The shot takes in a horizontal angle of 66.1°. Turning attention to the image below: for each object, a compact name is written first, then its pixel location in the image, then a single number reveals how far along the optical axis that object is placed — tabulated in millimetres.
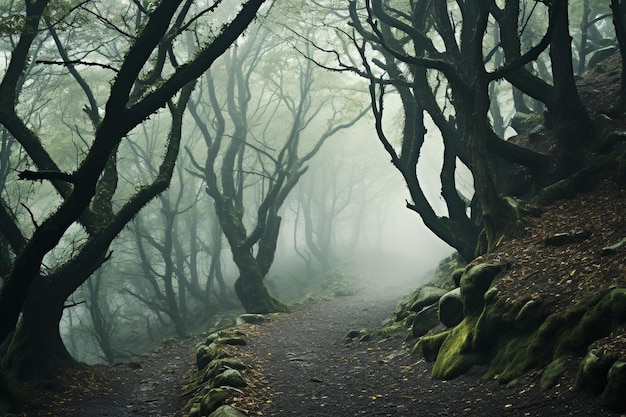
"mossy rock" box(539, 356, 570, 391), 5172
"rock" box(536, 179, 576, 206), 9578
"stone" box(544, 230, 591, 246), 7648
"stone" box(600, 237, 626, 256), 6547
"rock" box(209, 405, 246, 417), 6082
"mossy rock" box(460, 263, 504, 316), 7855
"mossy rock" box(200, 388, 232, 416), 6777
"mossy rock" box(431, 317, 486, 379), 6849
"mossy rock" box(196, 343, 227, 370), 9791
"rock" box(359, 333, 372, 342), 11043
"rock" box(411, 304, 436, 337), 9625
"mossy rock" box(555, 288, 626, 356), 5122
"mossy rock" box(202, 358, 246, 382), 8496
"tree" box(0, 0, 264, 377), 7078
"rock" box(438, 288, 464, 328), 8625
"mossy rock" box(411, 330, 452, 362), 8031
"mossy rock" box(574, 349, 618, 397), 4566
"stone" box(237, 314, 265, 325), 14448
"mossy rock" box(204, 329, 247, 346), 11172
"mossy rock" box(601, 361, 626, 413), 4245
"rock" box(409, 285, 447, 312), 11117
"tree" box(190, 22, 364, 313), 18000
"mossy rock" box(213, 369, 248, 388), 7637
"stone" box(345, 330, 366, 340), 11802
